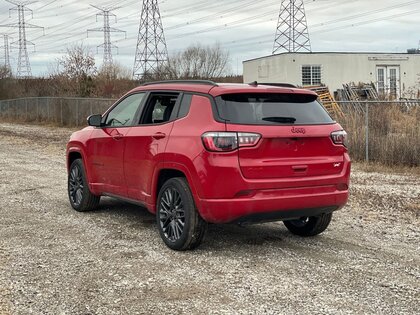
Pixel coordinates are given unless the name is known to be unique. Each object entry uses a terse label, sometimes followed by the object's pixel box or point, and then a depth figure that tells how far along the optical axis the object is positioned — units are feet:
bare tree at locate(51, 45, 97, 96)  115.03
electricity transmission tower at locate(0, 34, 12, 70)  170.19
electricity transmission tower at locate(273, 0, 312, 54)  148.05
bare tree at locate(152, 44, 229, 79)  176.31
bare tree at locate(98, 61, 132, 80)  123.90
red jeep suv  16.99
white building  119.75
